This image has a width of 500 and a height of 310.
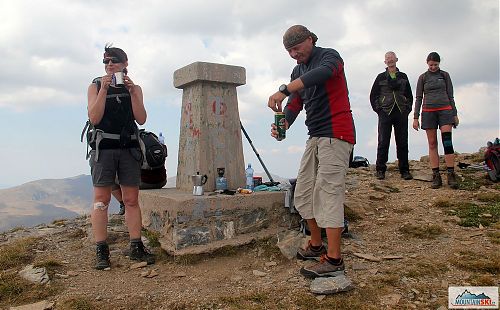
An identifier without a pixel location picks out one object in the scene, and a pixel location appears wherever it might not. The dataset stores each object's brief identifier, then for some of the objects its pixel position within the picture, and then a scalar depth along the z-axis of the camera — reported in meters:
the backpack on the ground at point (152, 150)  5.37
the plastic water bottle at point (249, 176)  6.15
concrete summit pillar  5.84
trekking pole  6.51
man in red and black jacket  3.86
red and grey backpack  7.49
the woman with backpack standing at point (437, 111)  7.18
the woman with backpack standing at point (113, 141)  4.41
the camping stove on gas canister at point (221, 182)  5.82
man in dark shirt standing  7.71
